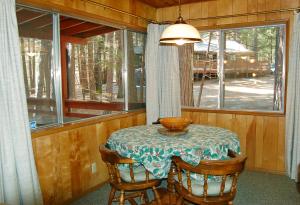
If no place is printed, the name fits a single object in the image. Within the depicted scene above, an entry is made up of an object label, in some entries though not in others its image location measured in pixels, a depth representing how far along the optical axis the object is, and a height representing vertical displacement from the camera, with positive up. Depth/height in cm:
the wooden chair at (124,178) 215 -86
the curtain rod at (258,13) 332 +81
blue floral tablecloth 208 -58
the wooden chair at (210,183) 184 -83
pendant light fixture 231 +36
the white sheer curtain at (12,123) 213 -37
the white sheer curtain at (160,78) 406 -5
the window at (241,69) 374 +7
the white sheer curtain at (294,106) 326 -41
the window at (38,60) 284 +18
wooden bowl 245 -45
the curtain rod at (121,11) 314 +84
